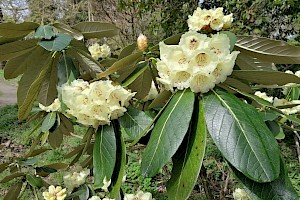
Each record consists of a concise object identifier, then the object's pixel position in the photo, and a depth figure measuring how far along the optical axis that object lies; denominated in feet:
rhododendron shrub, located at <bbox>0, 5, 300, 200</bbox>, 1.92
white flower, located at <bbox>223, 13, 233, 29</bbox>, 2.88
